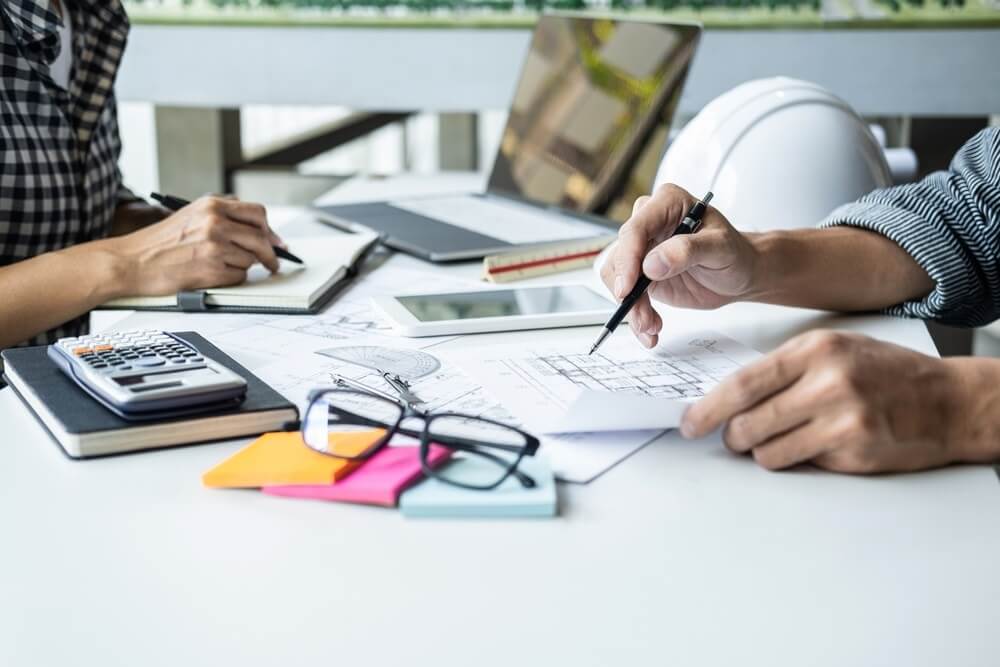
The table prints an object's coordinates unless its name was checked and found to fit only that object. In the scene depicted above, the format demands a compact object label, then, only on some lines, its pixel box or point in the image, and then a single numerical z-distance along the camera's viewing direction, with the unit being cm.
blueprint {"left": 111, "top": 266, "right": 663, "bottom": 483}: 71
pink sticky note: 62
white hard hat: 120
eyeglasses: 65
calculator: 71
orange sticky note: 64
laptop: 139
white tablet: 96
